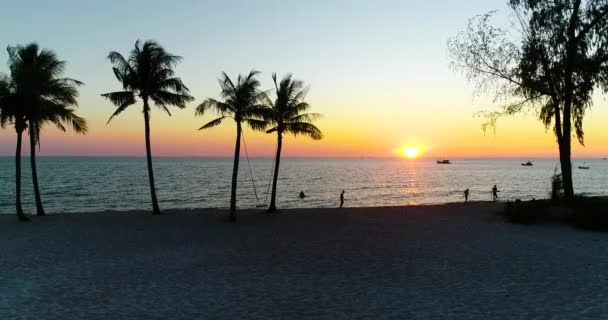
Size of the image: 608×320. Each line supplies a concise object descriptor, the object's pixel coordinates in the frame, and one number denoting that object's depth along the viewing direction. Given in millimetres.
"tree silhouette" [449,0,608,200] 20922
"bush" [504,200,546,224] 21938
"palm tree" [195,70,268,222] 24391
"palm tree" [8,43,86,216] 24516
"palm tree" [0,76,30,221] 24500
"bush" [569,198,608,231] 19703
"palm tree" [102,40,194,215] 26891
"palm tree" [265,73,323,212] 28109
